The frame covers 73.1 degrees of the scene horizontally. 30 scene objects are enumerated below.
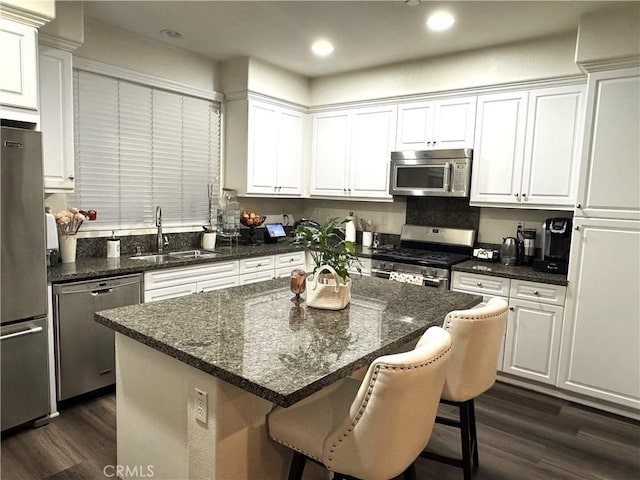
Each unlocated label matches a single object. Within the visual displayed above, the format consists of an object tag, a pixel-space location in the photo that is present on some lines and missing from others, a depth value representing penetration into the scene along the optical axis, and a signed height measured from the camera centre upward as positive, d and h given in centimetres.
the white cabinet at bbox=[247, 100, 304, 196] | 421 +45
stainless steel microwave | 373 +25
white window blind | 341 +31
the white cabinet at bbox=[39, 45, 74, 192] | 281 +45
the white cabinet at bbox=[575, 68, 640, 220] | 279 +40
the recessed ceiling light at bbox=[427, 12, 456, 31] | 297 +127
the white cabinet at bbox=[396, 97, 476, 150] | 375 +69
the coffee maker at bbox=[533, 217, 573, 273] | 325 -29
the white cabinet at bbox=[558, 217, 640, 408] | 286 -72
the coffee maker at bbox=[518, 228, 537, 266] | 364 -34
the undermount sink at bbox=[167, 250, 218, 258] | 374 -56
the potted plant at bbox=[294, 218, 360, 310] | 200 -33
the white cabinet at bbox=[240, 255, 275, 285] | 392 -70
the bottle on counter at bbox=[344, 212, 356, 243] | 462 -36
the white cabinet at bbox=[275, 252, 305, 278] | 429 -69
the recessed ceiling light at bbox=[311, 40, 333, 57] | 356 +126
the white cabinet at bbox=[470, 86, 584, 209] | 329 +46
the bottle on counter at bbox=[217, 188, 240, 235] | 429 -22
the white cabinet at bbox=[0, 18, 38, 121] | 235 +63
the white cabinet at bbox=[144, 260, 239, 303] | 319 -71
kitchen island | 140 -55
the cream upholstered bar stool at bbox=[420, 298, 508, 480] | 180 -66
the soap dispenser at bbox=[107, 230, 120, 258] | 340 -48
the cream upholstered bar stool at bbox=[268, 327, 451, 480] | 125 -69
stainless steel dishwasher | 271 -96
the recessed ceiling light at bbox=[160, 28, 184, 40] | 344 +126
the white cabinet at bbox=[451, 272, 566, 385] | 318 -90
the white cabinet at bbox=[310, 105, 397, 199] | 425 +47
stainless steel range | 365 -50
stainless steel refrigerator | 232 -54
